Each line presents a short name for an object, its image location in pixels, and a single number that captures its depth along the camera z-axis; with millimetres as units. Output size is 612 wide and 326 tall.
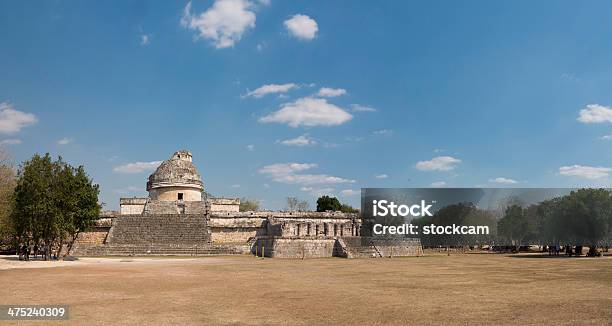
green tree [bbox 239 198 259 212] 101581
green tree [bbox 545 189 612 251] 44281
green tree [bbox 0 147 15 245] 37538
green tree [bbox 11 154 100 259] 32344
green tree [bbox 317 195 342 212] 77625
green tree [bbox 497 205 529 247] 57750
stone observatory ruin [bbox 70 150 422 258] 39844
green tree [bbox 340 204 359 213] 85438
